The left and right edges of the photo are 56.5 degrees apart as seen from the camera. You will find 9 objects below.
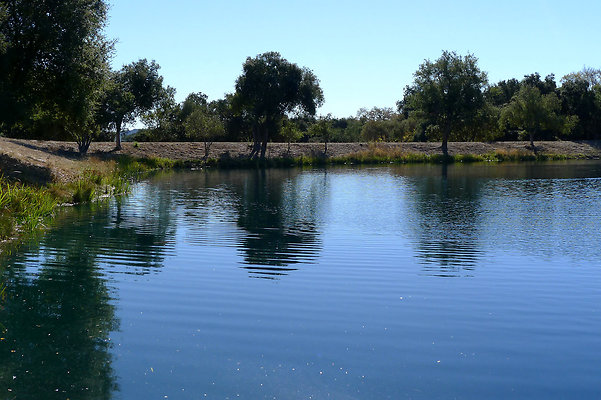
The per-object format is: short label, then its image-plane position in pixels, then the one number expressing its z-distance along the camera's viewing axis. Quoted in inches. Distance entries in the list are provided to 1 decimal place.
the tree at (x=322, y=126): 3344.0
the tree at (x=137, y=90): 2632.9
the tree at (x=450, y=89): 3449.8
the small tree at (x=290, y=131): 3277.6
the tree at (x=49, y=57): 1312.7
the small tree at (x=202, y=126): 3004.4
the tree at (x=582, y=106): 4124.0
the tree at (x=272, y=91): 3051.2
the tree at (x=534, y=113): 3745.1
